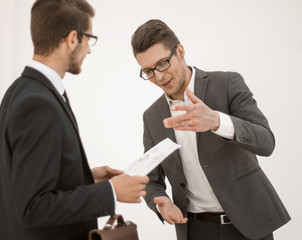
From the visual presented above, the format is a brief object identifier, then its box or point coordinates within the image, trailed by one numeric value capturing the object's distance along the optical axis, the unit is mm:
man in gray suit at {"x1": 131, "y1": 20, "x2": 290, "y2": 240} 1511
